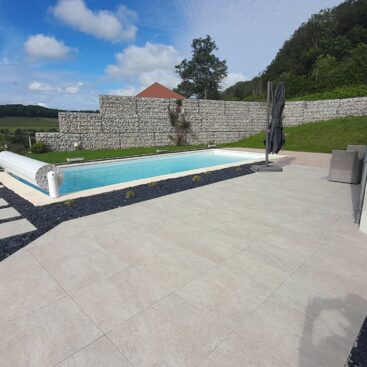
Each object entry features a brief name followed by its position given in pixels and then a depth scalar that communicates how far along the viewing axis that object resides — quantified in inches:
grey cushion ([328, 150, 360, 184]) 230.8
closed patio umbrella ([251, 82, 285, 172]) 274.4
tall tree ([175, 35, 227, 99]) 1401.3
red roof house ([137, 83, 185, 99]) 970.1
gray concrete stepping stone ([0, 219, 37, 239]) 127.9
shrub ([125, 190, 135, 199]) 191.3
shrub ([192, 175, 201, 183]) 244.8
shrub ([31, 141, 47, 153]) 450.0
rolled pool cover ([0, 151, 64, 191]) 191.0
